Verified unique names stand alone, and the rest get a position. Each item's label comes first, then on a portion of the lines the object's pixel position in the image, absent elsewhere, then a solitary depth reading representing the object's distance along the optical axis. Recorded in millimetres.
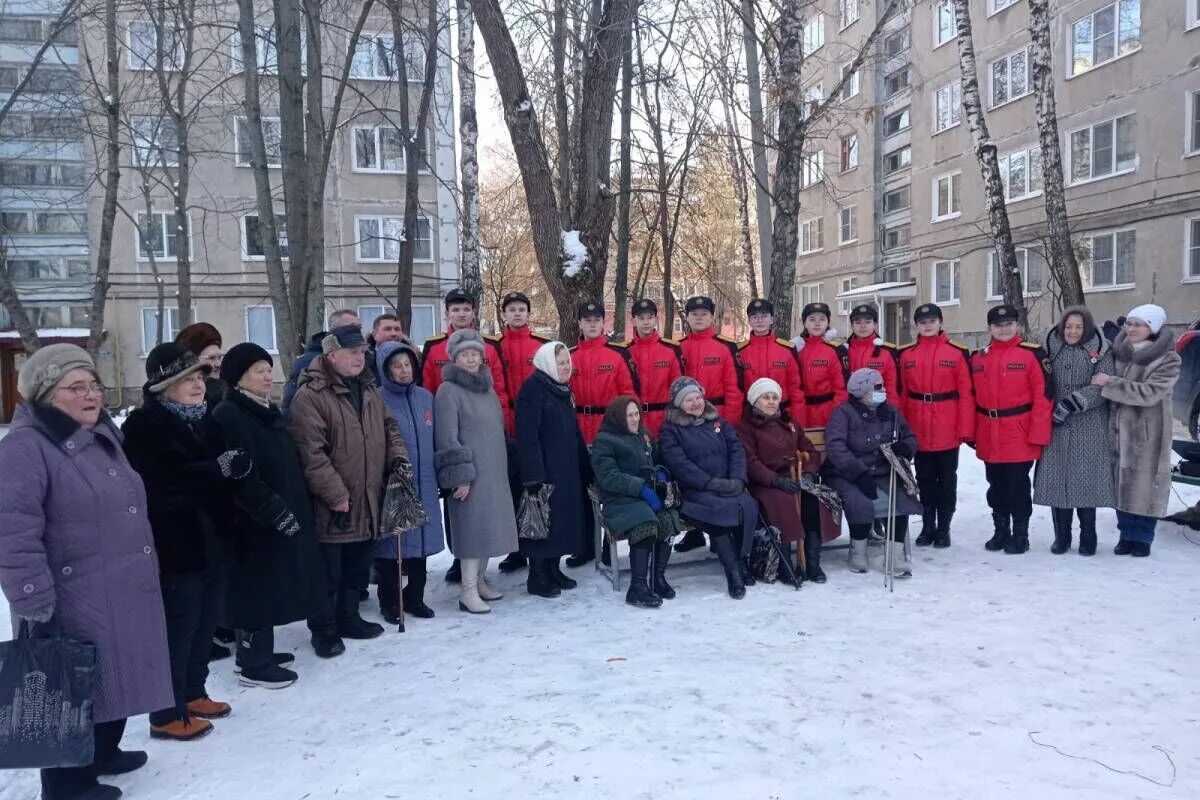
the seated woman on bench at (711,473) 5863
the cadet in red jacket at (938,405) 6867
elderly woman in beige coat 6418
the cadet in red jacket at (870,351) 7059
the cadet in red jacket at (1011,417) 6703
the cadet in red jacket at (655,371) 6836
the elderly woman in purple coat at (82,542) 3039
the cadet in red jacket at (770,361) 6980
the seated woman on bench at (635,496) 5641
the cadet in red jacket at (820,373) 7121
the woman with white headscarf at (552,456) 5824
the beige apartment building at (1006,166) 18375
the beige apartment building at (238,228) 23750
